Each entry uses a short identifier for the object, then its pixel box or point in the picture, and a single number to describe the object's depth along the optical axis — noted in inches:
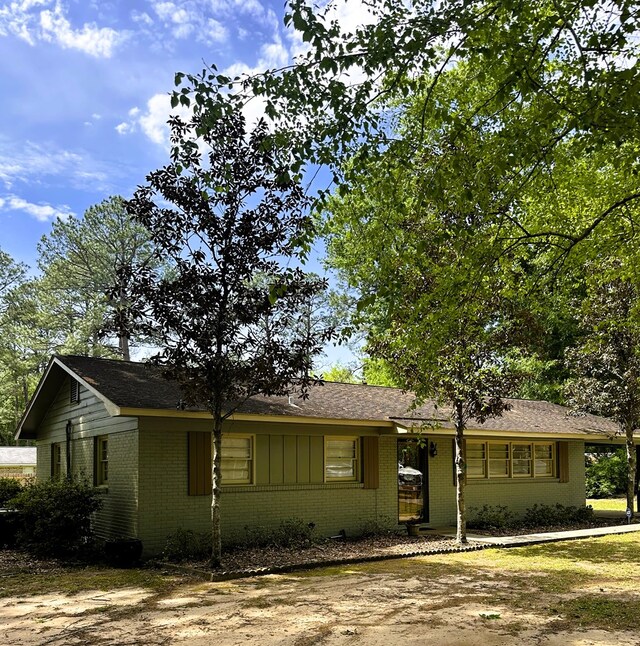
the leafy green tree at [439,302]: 354.3
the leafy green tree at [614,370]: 748.0
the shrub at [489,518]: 730.2
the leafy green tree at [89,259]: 1476.4
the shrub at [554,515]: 774.5
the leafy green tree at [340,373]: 1557.6
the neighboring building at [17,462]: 1110.9
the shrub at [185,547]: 526.3
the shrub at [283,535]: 575.8
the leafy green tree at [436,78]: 258.5
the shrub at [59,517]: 548.4
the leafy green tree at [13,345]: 1572.3
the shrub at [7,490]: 735.1
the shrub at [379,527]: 659.4
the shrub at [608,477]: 1160.8
